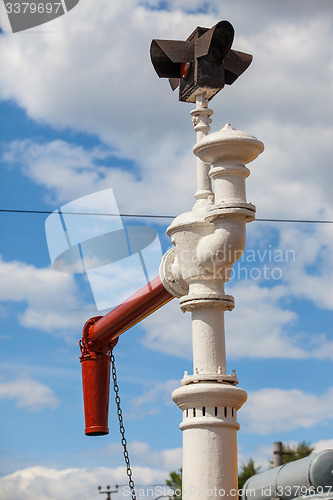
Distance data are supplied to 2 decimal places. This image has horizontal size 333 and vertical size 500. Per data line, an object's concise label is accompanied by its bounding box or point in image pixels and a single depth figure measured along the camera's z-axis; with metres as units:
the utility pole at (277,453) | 21.79
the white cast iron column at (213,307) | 6.42
